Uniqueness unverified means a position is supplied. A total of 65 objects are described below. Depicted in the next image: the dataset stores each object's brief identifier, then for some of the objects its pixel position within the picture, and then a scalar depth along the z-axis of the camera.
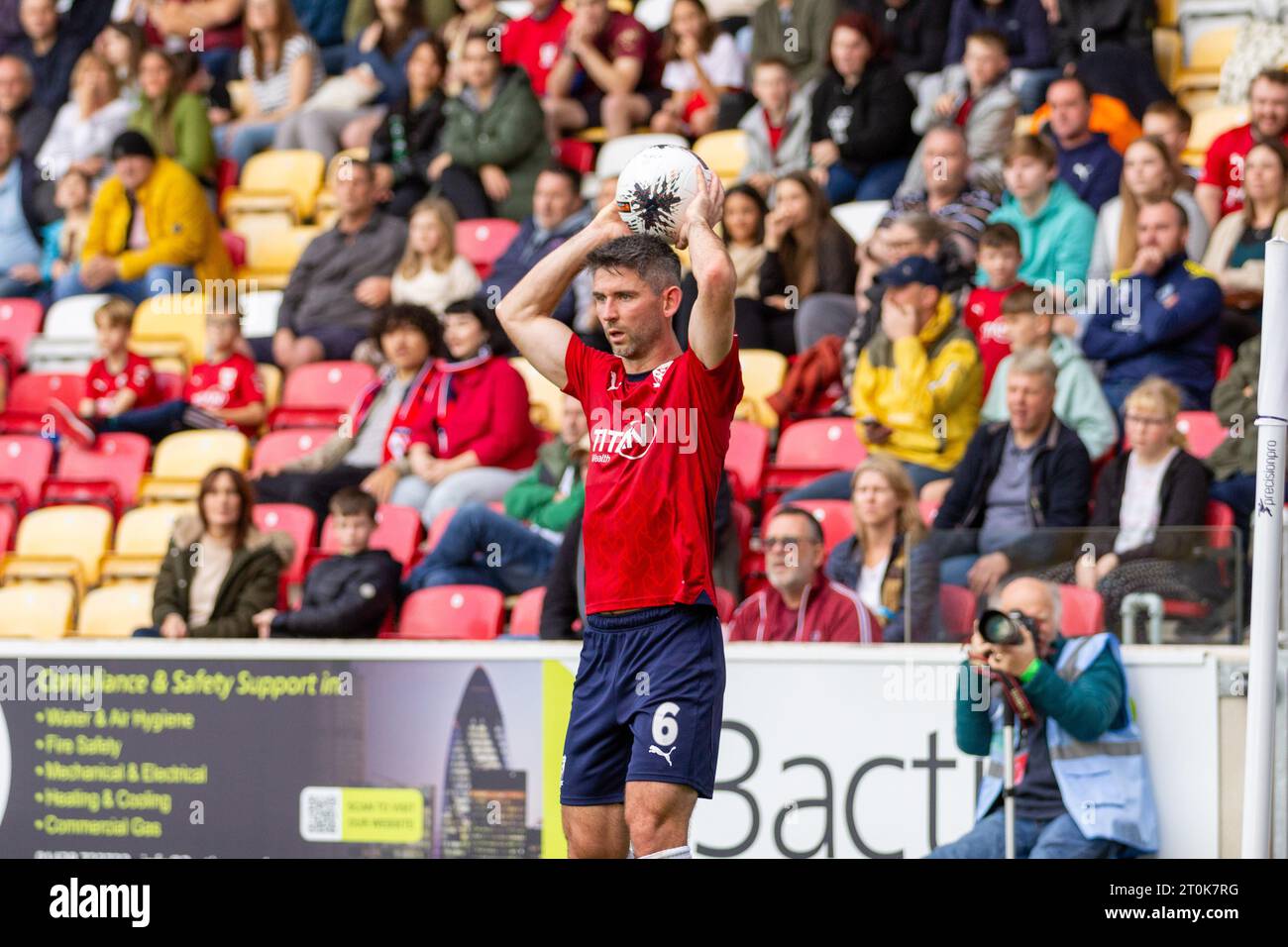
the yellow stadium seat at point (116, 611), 9.98
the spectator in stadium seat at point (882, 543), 7.92
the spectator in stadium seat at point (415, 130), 12.36
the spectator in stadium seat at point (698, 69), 12.36
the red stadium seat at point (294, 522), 10.00
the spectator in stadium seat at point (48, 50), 14.08
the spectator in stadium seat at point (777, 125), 11.45
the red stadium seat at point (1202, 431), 9.02
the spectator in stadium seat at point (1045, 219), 9.95
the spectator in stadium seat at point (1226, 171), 10.25
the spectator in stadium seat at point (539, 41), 12.98
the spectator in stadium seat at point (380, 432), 10.30
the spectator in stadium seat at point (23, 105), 13.78
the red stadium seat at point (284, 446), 10.80
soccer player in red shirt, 5.38
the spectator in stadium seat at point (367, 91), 13.42
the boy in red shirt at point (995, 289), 9.62
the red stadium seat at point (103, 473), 11.05
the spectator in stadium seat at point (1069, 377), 9.03
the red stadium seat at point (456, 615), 9.00
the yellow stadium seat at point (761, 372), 10.34
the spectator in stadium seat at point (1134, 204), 9.57
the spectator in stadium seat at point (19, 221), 13.42
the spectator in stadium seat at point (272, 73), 13.75
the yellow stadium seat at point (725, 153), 11.72
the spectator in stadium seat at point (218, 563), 9.24
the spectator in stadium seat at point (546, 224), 11.17
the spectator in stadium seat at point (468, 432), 9.94
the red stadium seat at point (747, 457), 9.64
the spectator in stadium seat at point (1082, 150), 10.46
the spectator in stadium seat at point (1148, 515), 7.57
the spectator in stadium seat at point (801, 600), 7.89
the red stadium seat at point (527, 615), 8.78
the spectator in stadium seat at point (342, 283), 11.60
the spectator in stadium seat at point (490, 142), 11.95
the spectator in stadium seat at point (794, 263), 10.36
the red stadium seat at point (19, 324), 12.39
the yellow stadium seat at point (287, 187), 13.30
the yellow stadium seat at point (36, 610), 10.17
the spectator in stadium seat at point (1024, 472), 8.53
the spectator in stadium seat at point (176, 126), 13.08
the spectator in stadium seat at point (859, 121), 11.12
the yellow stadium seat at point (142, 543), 10.42
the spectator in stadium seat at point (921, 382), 9.27
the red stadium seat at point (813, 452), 9.62
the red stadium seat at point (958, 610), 7.67
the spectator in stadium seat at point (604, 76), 12.52
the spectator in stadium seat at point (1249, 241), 9.54
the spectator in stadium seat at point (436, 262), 11.12
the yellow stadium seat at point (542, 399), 10.83
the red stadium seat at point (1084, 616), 7.57
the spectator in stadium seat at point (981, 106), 10.75
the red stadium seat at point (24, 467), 11.24
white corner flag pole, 5.61
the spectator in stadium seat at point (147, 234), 12.30
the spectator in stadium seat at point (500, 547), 9.24
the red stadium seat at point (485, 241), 11.95
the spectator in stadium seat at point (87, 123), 13.37
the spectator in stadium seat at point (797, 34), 11.95
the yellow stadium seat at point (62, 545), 10.55
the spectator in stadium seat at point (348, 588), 8.95
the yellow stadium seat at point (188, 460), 10.91
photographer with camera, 7.25
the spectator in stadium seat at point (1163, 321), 9.26
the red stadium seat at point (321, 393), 11.12
